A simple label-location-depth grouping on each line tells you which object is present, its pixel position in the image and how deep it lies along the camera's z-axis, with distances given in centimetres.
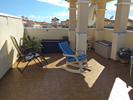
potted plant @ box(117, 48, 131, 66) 419
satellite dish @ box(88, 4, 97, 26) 435
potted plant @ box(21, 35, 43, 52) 524
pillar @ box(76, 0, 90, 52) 393
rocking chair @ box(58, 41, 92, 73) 359
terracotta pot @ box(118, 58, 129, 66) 430
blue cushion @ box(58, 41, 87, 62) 373
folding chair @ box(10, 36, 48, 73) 365
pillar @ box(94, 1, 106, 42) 601
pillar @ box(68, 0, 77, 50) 562
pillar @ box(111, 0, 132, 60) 404
